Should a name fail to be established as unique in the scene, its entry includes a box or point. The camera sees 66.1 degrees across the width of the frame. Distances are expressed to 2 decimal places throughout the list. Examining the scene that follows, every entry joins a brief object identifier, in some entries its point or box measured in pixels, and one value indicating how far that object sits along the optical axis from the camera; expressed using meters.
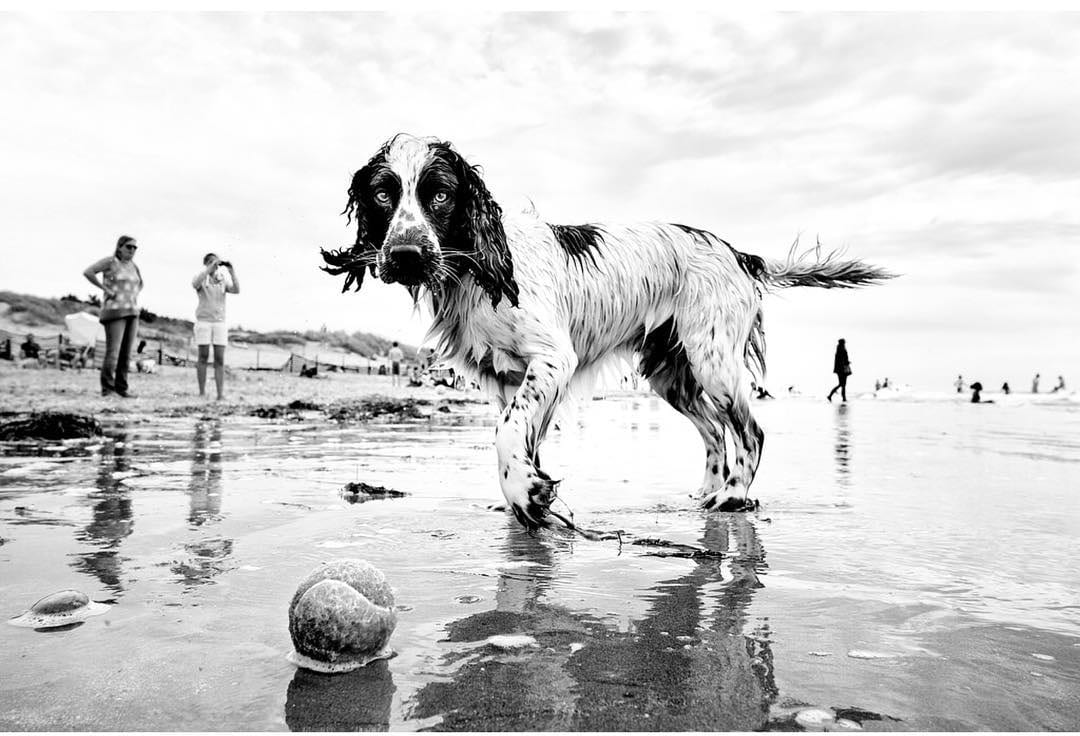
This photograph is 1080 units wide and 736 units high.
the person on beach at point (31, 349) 25.53
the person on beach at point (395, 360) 31.53
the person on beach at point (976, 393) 32.84
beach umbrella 25.89
